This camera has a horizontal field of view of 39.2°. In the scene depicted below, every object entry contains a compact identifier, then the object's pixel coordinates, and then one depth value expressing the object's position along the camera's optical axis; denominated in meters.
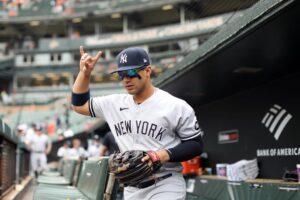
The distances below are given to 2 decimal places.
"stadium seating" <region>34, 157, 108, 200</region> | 3.87
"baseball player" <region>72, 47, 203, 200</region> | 2.39
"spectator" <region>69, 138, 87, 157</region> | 12.51
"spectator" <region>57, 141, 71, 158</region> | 13.13
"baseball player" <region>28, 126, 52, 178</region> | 12.78
